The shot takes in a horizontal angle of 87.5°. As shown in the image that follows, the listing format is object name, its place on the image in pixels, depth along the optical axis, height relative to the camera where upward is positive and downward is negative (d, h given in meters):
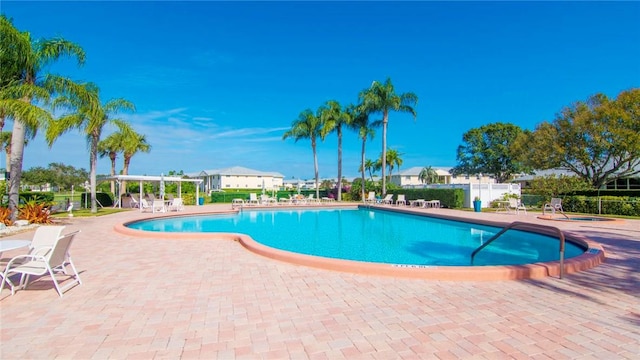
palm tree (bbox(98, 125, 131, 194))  27.58 +3.92
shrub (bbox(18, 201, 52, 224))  11.95 -0.72
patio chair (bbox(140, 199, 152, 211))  18.76 -0.77
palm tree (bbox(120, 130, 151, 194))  24.42 +3.76
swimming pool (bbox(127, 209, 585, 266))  8.03 -1.57
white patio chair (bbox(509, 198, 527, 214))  16.45 -0.82
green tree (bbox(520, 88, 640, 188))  19.78 +3.25
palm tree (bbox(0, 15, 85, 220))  10.20 +3.96
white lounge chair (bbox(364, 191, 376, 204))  26.11 -0.65
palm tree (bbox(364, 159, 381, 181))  59.69 +4.46
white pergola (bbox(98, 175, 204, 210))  21.47 +0.95
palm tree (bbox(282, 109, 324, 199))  31.36 +5.88
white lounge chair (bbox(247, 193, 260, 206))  24.79 -0.62
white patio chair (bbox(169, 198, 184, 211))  19.12 -0.68
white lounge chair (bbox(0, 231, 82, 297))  4.16 -0.92
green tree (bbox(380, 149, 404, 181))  52.89 +5.02
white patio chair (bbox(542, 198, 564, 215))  14.66 -0.73
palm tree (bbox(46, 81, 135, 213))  13.55 +3.99
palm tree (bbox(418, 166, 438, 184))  57.94 +2.31
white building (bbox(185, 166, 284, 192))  52.50 +2.18
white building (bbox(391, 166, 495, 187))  61.78 +2.41
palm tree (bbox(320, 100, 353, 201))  29.91 +6.44
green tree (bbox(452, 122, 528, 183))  42.81 +4.92
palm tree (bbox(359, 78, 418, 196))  27.23 +7.36
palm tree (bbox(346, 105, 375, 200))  29.70 +5.83
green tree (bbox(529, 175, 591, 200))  16.67 +0.13
